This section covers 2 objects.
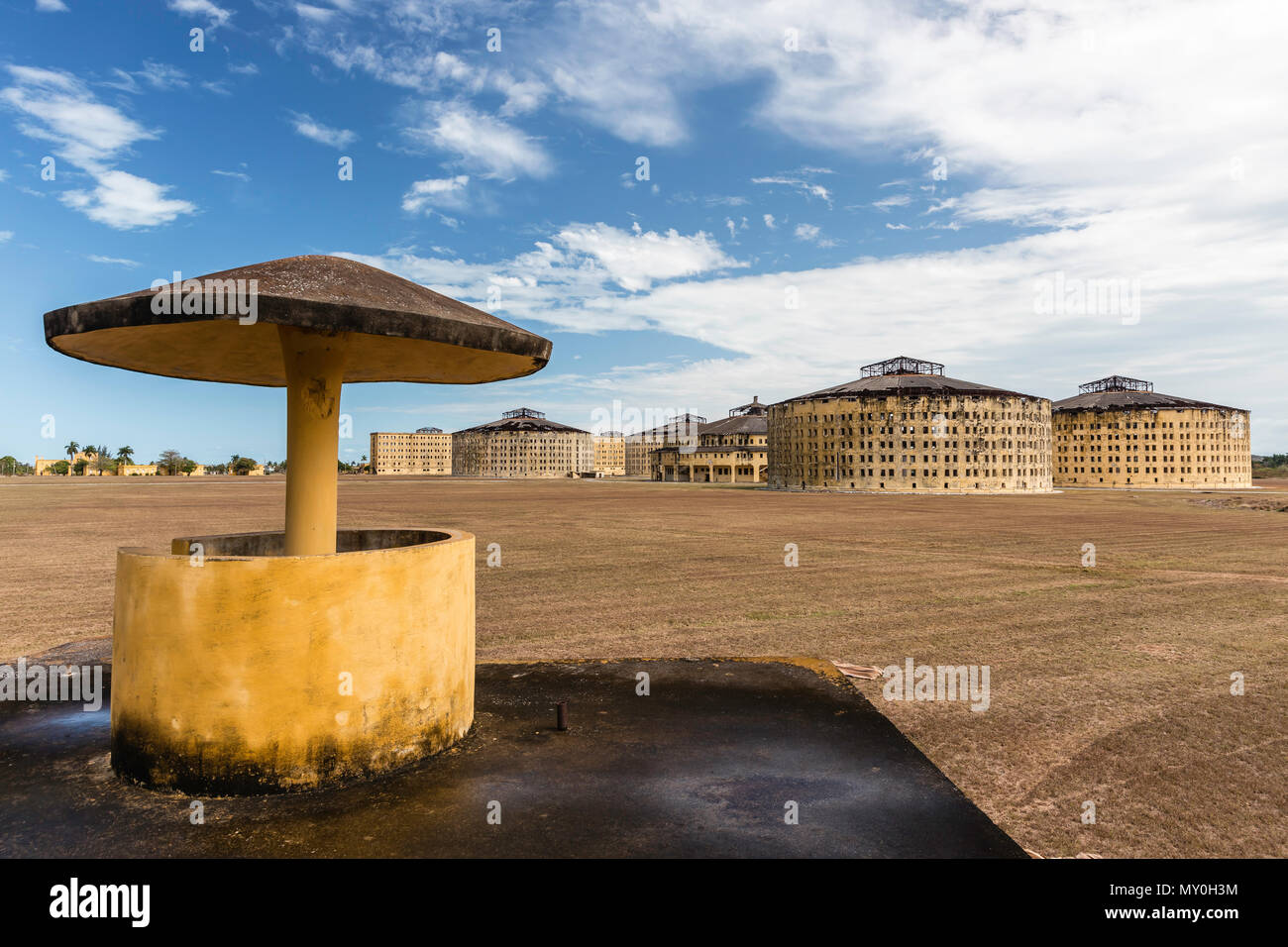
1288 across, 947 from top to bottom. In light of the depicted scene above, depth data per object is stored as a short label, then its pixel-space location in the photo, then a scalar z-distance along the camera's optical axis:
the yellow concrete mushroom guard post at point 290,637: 4.71
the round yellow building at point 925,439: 90.50
